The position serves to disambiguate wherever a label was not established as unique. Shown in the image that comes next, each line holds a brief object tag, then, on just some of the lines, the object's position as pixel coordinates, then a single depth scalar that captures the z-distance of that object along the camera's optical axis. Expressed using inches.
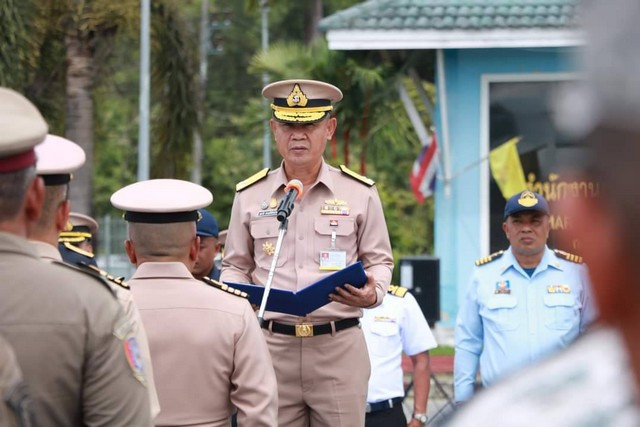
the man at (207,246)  411.8
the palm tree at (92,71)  1310.3
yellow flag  1049.3
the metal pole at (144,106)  1341.7
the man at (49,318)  172.2
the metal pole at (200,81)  1435.9
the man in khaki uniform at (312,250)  363.0
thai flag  1095.3
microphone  349.0
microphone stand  338.4
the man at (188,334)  267.1
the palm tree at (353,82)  1128.4
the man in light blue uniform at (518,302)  403.9
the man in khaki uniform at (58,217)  199.0
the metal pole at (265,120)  1445.2
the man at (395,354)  436.7
